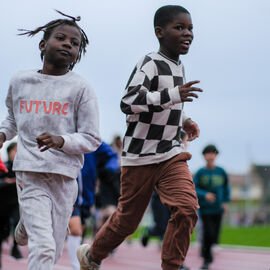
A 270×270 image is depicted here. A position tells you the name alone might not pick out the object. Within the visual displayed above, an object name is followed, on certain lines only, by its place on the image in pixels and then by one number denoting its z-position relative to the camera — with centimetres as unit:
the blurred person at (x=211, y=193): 1584
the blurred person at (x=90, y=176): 1056
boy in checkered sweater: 724
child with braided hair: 638
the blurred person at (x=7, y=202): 1450
